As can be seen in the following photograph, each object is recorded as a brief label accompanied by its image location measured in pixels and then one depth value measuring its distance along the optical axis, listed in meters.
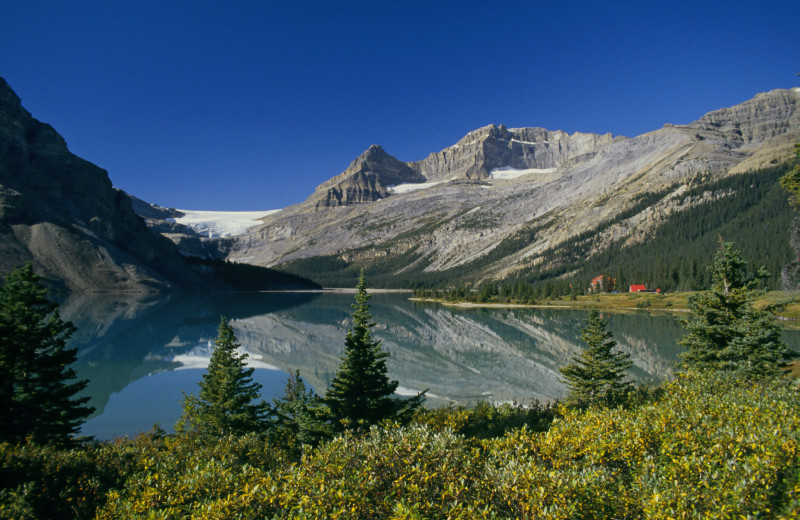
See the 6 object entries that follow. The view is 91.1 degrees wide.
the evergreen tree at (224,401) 18.75
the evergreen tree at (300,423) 16.39
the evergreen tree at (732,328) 18.92
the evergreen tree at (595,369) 24.53
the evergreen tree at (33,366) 15.02
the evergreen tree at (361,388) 17.27
